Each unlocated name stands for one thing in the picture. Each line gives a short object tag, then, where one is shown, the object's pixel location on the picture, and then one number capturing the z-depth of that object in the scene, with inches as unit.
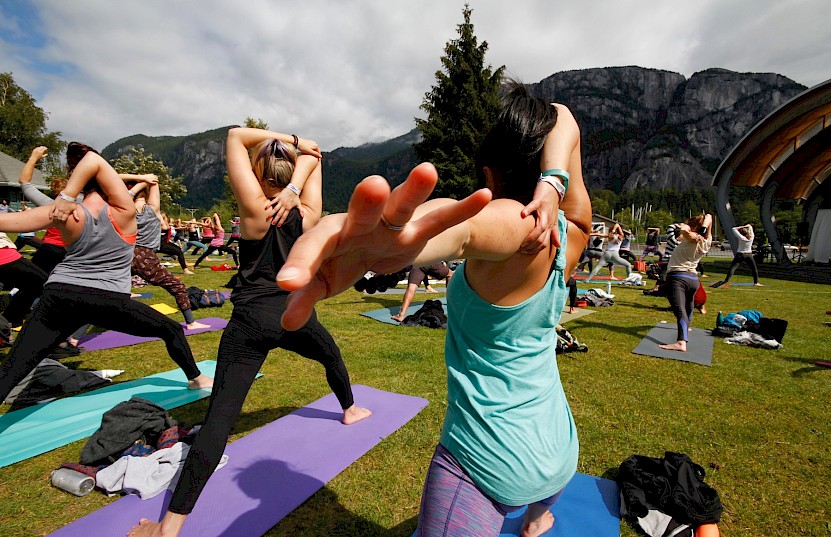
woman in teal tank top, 50.4
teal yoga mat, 138.9
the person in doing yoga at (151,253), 253.6
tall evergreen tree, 1315.2
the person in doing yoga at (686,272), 270.7
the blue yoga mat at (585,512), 100.5
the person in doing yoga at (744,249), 582.9
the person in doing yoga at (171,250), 526.6
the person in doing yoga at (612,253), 532.7
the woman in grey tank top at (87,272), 126.9
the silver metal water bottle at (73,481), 116.1
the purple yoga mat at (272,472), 102.4
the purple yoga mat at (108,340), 249.8
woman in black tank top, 90.5
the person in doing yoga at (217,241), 627.7
